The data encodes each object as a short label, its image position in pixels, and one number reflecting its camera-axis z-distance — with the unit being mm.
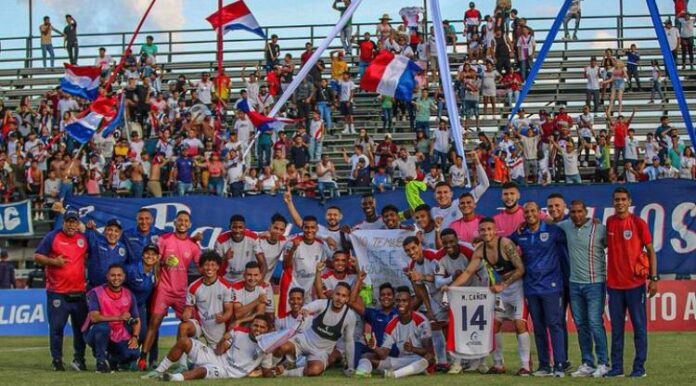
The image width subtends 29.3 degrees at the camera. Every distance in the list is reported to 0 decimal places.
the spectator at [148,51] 39188
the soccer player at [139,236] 16688
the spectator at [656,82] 37188
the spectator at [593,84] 35781
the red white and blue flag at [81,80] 32969
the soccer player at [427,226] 16422
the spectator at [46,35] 42500
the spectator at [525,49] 36500
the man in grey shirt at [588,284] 14867
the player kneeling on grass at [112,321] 16094
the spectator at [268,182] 28612
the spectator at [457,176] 27822
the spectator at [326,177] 28484
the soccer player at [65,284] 16438
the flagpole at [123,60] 32656
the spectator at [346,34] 38969
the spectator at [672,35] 37406
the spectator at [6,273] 26559
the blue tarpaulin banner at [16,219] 28359
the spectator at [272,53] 38203
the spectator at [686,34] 37844
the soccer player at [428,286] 15898
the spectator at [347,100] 34812
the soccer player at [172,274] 16625
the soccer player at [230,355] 15062
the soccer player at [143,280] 16406
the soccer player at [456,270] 15570
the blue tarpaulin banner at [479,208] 23812
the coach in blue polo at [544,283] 15047
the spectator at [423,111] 33062
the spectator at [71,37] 42031
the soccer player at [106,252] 16625
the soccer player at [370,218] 17516
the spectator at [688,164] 29797
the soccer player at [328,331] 15711
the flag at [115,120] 30509
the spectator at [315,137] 32469
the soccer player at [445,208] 16672
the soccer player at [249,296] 15875
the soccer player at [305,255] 16812
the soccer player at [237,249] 16844
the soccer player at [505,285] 15172
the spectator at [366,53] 35753
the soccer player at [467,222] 16094
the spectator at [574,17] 40188
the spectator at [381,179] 28906
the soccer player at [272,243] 17016
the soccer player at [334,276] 16438
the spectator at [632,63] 37250
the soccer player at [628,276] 14680
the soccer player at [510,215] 15539
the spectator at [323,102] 34219
